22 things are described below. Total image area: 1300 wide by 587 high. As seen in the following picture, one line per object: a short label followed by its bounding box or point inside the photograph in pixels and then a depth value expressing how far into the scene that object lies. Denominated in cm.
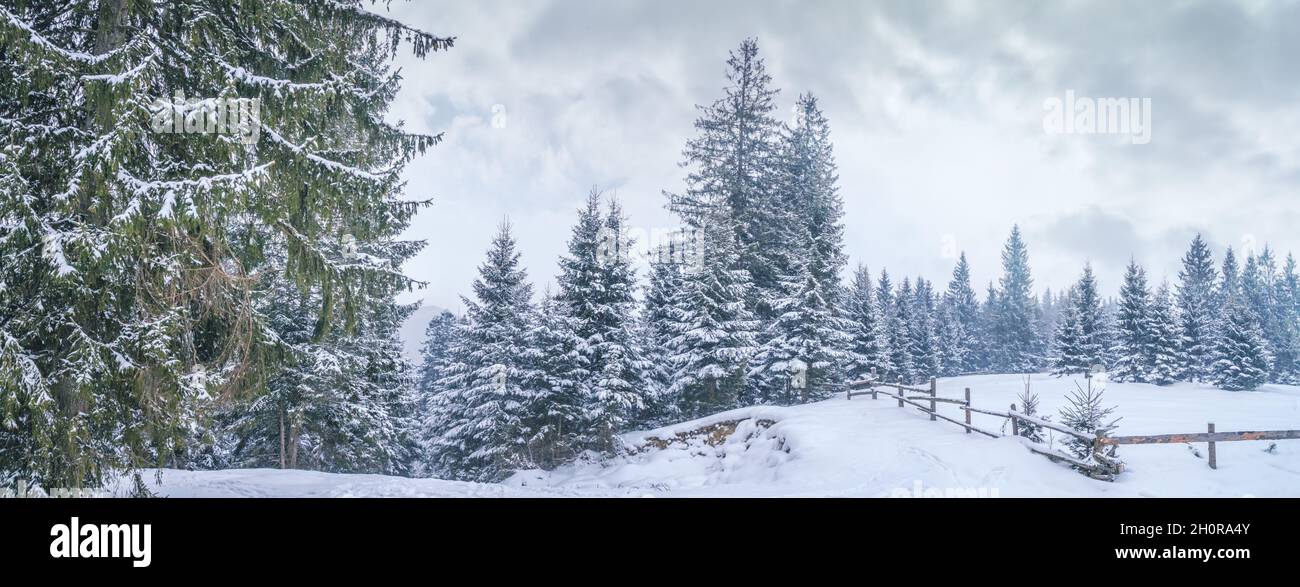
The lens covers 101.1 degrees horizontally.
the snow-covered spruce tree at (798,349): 2275
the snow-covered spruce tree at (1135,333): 3253
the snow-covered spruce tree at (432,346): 4219
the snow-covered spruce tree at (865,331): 3266
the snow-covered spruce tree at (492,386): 1894
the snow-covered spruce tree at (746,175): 2519
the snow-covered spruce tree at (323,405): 1366
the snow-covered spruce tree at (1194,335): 3203
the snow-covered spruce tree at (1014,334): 5541
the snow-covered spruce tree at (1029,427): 1146
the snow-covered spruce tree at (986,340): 5950
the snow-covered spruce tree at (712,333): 2067
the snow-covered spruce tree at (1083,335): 3825
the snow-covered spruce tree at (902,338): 4050
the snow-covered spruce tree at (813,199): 2439
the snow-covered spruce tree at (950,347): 5194
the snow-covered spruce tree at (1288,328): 4194
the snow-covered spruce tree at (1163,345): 3094
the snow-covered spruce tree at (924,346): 4431
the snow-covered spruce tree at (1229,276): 5241
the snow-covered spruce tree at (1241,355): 2728
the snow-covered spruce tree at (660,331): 2172
